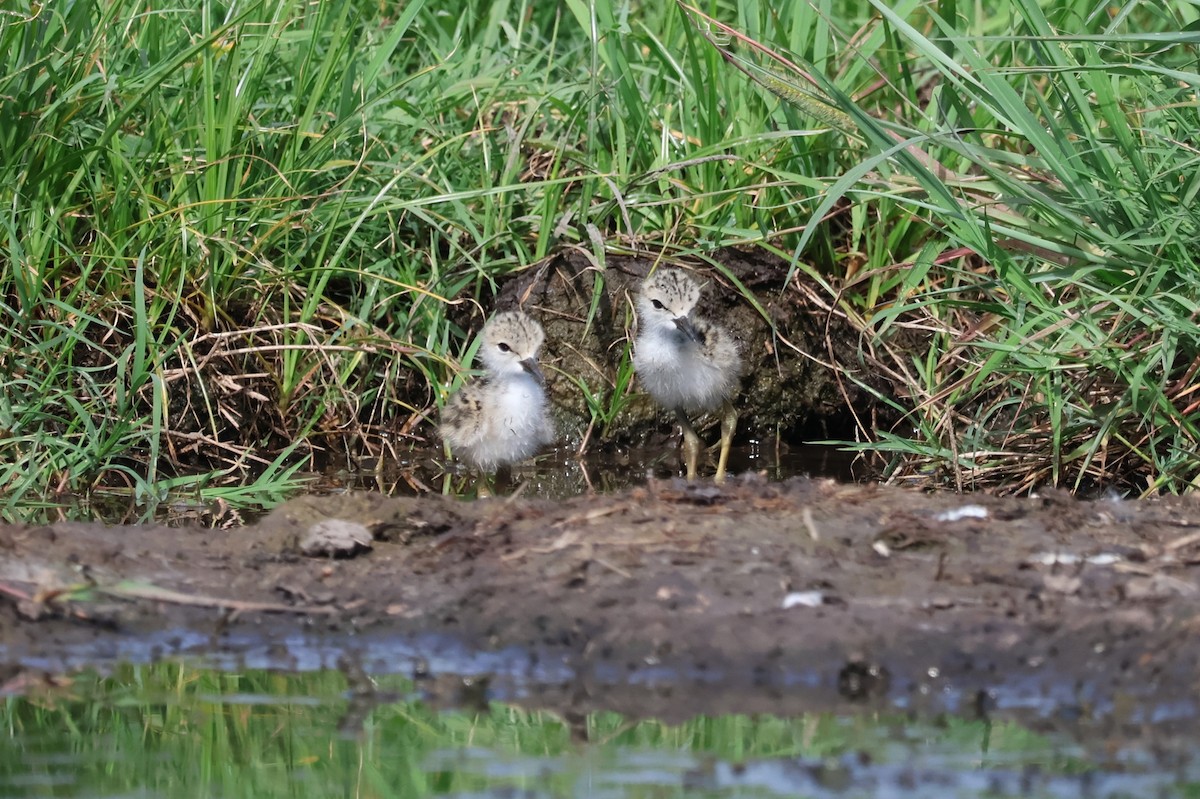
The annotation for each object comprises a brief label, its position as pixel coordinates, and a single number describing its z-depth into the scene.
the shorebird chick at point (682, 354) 11.43
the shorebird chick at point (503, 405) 11.04
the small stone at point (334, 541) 7.98
